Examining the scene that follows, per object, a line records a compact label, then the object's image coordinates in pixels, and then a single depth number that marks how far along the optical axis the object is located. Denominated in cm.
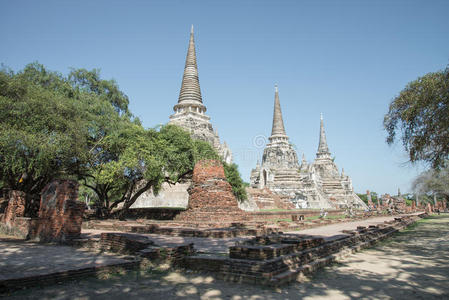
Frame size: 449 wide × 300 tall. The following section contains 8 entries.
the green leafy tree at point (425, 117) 933
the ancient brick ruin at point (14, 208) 1098
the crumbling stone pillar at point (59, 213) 889
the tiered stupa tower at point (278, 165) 4078
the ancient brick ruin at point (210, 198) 1529
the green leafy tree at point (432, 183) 3439
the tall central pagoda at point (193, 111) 3459
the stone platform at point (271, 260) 507
